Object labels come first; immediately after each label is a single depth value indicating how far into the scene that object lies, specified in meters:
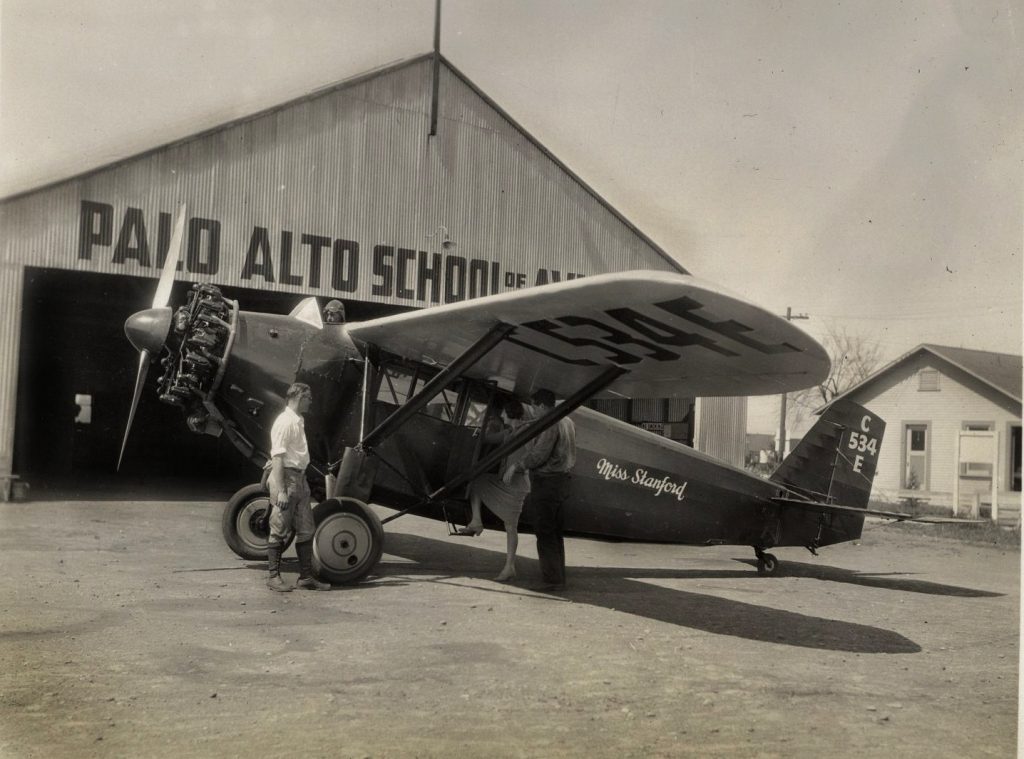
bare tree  62.91
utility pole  42.50
